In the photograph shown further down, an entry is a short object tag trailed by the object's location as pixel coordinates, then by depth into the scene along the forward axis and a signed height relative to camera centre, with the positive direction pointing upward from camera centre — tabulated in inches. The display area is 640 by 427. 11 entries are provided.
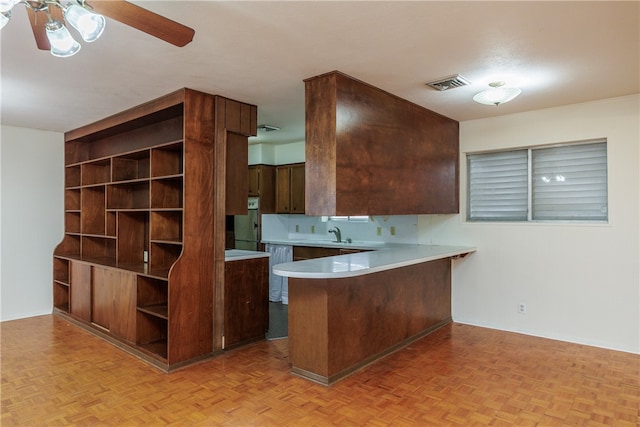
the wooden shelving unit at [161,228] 136.3 -6.5
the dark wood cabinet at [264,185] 249.3 +17.5
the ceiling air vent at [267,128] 196.7 +43.2
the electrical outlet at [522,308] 172.3 -42.3
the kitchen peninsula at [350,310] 120.8 -33.6
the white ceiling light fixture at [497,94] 128.2 +39.0
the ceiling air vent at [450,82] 125.7 +42.9
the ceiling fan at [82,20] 61.7 +32.1
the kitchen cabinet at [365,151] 120.3 +21.4
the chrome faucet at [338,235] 233.1 -13.5
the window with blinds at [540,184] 159.3 +12.3
